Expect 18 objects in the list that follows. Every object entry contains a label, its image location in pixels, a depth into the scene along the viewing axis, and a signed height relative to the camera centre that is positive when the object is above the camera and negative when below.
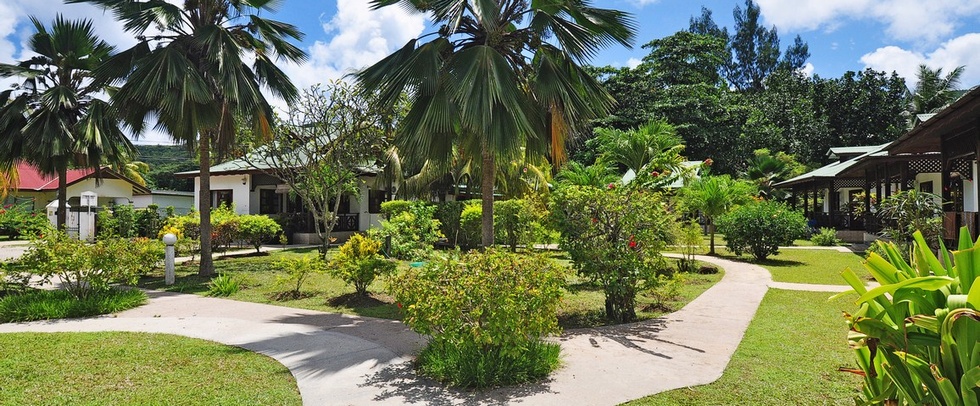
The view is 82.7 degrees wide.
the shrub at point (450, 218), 19.59 -0.30
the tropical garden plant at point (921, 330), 2.00 -0.46
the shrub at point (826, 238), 21.22 -1.10
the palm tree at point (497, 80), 7.50 +1.88
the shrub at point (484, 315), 4.95 -0.95
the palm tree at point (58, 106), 14.15 +2.71
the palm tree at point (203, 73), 11.37 +2.98
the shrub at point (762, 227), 15.23 -0.49
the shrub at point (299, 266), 9.77 -1.00
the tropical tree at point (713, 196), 16.30 +0.40
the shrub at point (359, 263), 9.41 -0.92
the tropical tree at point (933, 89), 34.44 +7.62
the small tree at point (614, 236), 7.49 -0.36
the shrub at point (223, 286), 10.55 -1.47
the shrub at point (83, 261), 8.62 -0.81
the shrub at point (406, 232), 14.88 -0.63
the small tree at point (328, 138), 14.62 +1.95
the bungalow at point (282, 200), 23.31 +0.45
